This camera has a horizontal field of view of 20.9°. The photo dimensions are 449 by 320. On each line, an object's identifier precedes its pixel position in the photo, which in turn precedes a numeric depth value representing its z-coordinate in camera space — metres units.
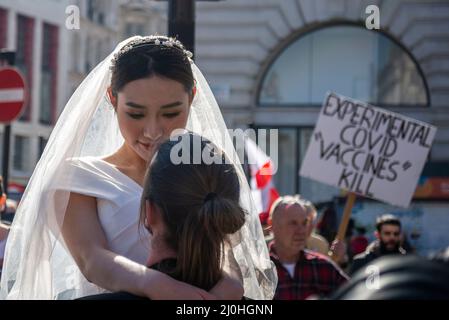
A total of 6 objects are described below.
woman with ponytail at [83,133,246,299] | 2.42
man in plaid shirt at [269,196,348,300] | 6.71
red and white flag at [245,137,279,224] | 11.12
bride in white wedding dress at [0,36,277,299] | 2.84
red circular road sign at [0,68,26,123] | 11.00
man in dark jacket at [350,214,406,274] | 9.25
